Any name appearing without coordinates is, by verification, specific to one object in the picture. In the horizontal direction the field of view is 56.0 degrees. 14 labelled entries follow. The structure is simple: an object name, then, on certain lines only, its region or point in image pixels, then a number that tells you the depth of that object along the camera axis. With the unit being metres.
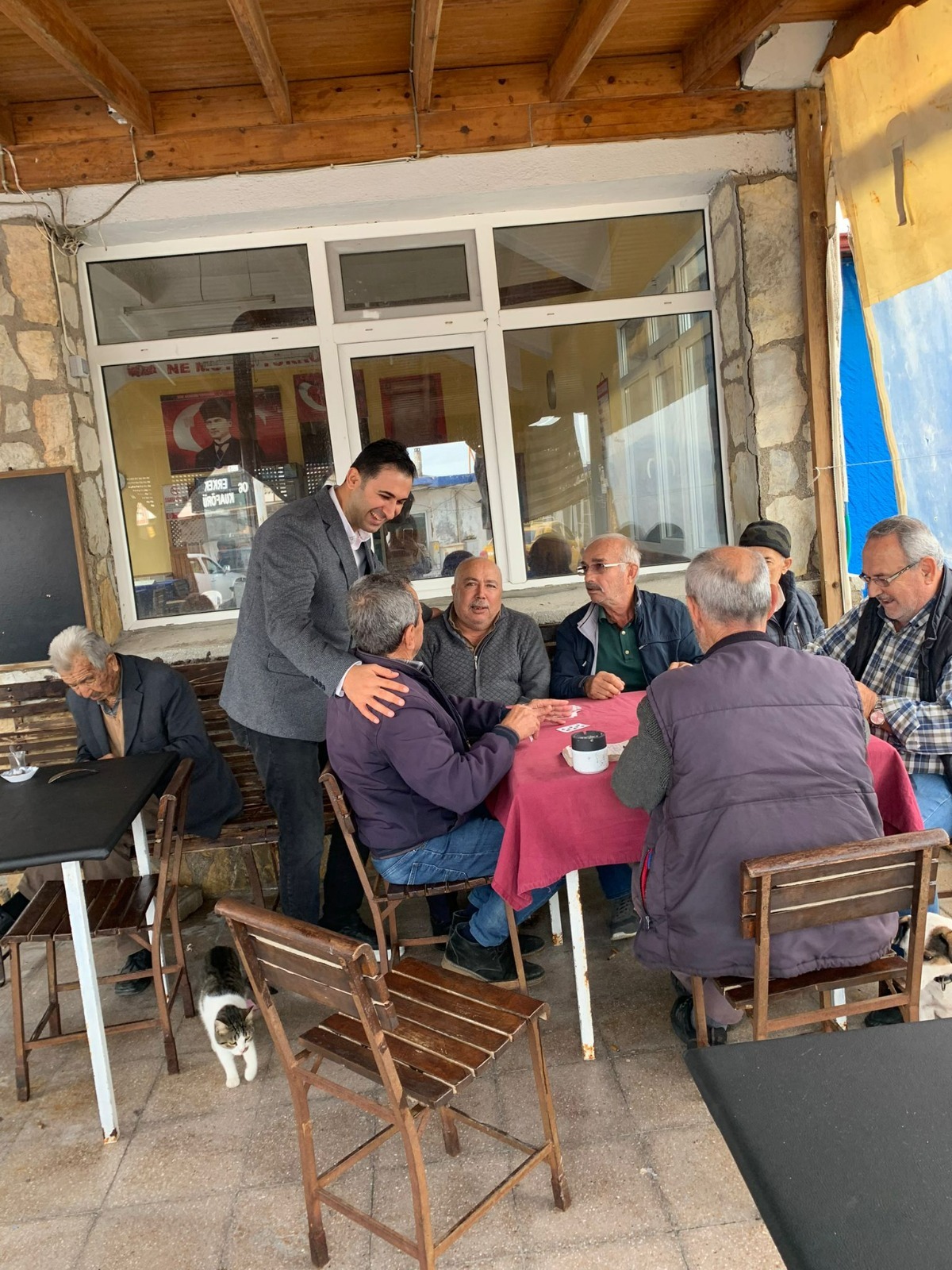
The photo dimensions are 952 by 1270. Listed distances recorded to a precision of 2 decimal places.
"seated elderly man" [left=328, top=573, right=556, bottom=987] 2.61
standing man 3.15
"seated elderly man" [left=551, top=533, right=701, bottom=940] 3.62
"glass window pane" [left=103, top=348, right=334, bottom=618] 4.52
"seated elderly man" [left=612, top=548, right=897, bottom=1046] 2.04
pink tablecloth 2.51
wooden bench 4.09
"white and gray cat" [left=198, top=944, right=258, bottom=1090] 2.64
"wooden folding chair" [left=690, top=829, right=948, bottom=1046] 1.89
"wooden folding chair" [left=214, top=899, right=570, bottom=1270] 1.68
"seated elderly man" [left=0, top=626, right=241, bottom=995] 3.33
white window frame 4.45
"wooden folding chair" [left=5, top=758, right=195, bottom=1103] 2.74
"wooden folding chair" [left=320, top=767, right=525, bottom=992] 2.78
